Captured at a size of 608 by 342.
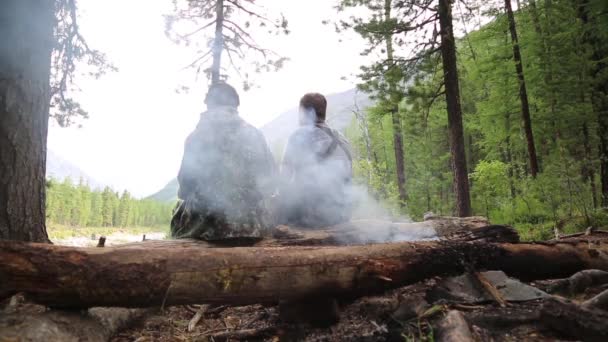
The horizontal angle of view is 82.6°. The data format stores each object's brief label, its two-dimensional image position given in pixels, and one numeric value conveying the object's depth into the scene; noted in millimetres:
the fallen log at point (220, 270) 2756
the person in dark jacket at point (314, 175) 5770
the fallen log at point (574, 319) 2398
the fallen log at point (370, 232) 5027
